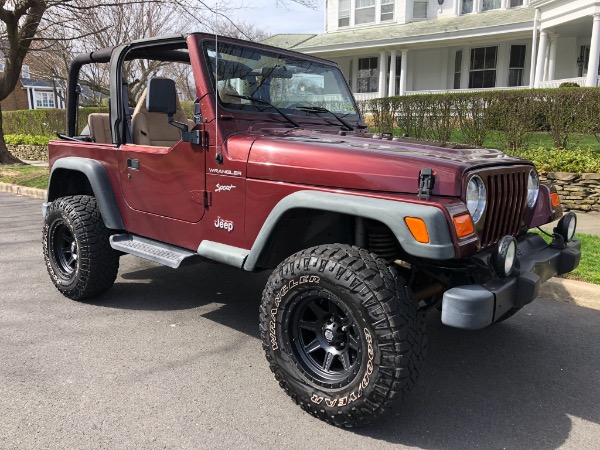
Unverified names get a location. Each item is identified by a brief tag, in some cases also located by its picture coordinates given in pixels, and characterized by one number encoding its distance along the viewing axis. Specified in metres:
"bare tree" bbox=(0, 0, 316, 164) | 12.50
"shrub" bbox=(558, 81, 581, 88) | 14.60
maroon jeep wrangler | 2.39
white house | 17.03
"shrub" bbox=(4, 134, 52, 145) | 16.72
